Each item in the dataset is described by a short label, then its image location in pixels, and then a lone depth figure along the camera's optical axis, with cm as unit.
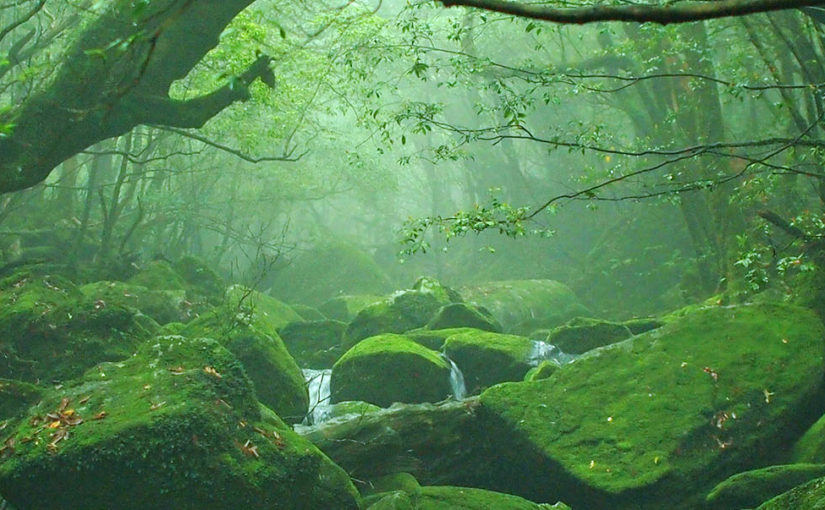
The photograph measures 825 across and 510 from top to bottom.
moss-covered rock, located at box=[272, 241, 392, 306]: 2553
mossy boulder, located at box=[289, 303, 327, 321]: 1955
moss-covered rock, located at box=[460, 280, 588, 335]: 1922
